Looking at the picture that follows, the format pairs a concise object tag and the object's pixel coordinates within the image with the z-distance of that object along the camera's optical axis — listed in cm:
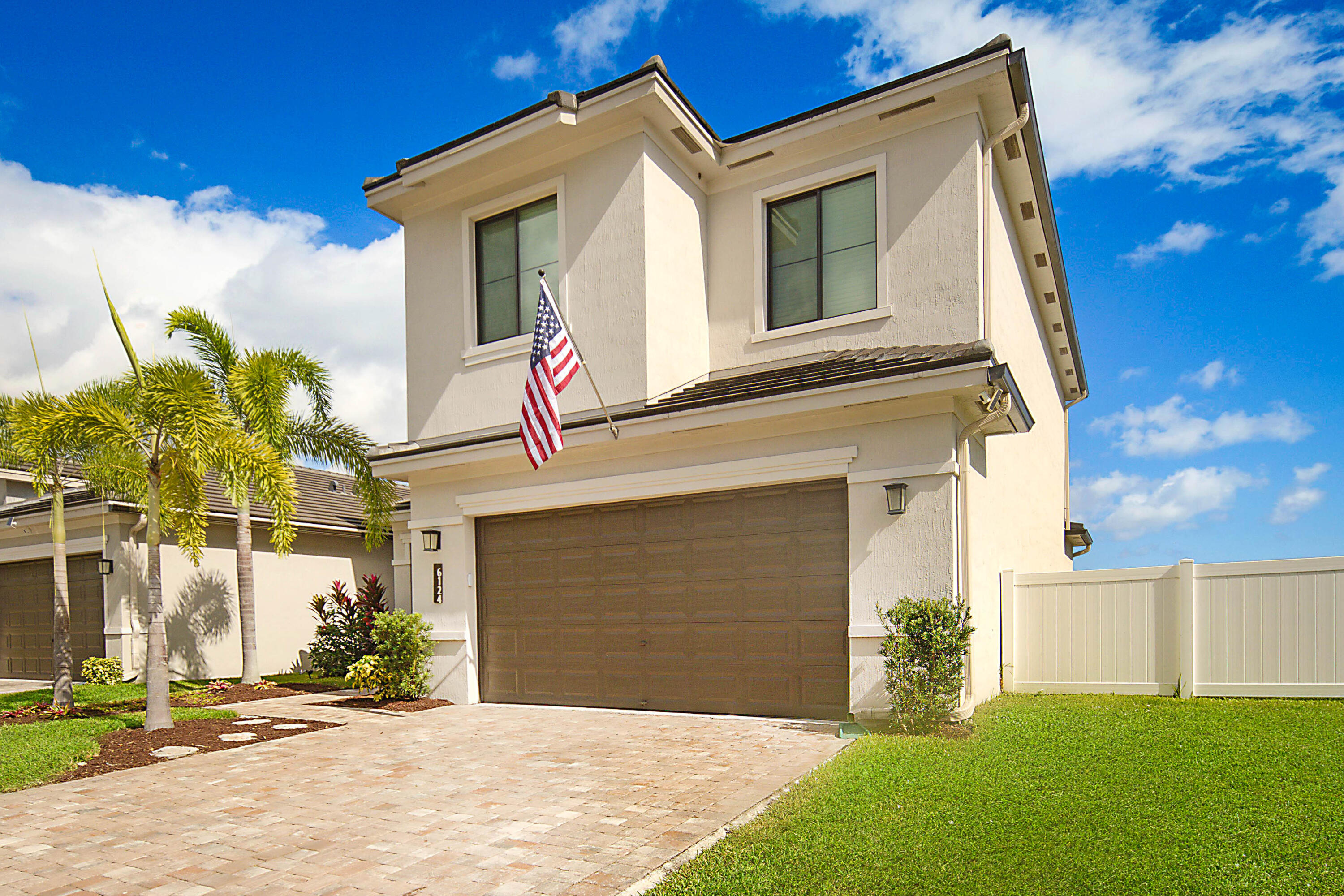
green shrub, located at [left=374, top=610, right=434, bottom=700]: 1134
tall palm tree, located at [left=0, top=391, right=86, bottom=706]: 948
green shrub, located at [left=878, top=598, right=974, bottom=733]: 796
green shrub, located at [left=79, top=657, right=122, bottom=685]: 1553
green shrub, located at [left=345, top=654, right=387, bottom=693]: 1136
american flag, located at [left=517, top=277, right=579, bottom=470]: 927
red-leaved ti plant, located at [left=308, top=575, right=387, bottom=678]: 1564
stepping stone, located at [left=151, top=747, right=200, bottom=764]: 828
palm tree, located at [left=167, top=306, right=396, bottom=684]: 1385
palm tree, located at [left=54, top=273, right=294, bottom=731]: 930
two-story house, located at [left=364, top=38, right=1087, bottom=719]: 893
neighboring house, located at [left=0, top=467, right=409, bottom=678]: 1606
